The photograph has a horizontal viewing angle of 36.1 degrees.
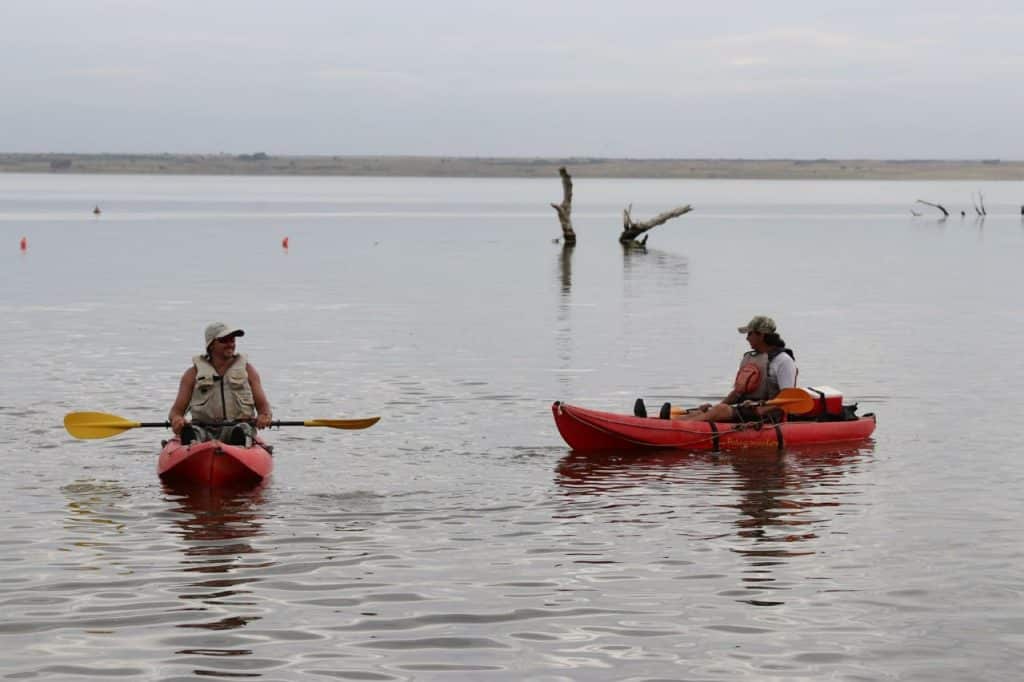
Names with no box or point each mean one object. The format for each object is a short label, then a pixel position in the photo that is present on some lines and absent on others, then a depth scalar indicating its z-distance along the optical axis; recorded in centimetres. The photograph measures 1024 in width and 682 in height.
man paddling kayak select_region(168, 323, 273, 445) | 1681
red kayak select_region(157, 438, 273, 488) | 1631
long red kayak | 1923
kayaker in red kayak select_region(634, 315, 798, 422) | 1958
